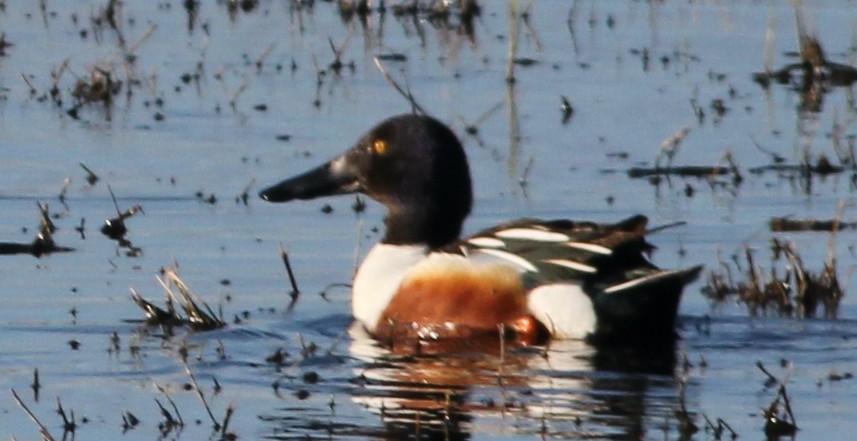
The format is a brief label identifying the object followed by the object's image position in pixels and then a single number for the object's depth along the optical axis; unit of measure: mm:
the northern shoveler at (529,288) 17719
